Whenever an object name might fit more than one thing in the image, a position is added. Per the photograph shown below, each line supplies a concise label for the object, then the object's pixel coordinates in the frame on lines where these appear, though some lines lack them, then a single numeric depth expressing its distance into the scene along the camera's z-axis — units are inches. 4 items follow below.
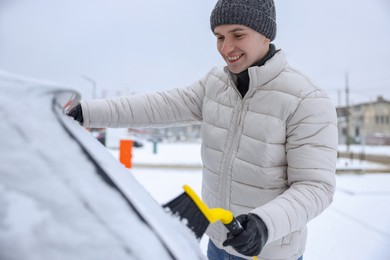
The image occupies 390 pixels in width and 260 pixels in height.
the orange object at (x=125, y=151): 312.2
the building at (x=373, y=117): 1387.8
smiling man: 49.7
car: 22.7
